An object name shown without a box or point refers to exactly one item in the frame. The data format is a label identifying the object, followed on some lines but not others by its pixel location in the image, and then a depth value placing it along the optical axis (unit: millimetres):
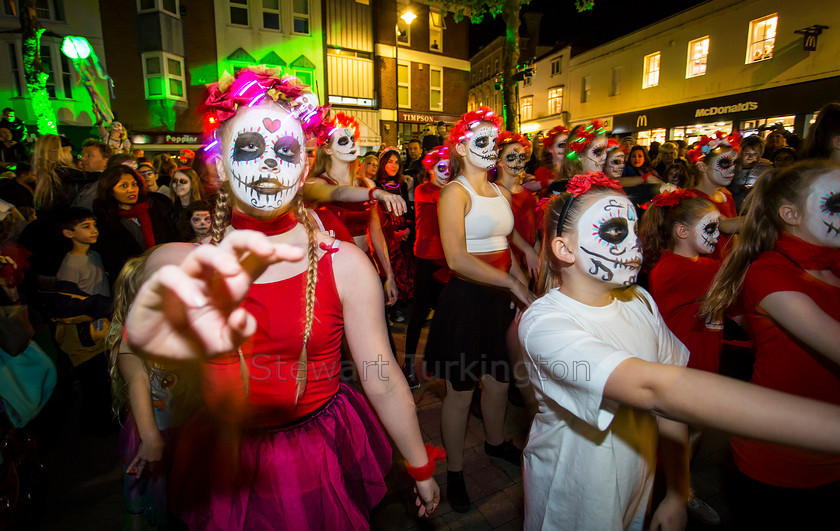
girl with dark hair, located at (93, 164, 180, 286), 3826
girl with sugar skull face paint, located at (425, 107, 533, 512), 2525
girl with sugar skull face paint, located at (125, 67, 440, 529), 1370
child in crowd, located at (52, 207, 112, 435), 3348
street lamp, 18094
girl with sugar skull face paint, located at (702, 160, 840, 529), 1680
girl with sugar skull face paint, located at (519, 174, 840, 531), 1347
